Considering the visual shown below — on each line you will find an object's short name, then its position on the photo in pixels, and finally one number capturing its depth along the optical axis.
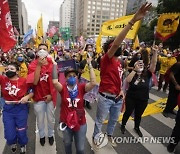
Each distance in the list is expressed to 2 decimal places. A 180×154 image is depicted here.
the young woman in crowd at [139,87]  3.74
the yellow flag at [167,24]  6.06
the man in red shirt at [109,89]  3.23
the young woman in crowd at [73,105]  2.69
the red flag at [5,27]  3.81
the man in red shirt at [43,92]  3.38
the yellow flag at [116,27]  5.33
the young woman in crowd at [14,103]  3.21
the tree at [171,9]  25.28
